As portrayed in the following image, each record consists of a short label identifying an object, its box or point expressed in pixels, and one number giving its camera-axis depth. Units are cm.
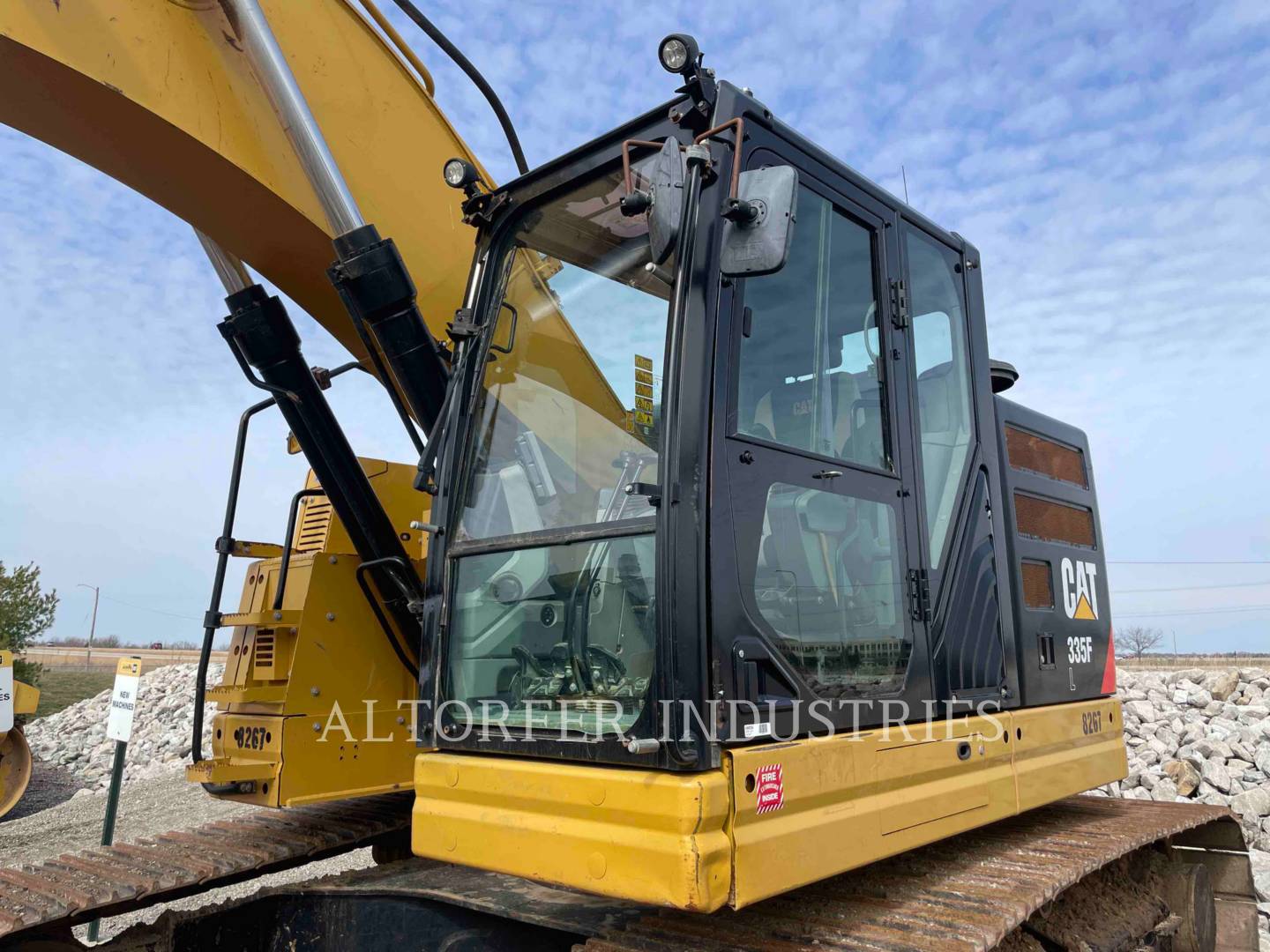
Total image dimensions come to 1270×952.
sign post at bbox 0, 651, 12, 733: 934
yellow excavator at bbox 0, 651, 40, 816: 952
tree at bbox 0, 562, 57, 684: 1739
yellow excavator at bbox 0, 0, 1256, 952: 229
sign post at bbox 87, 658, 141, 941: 594
